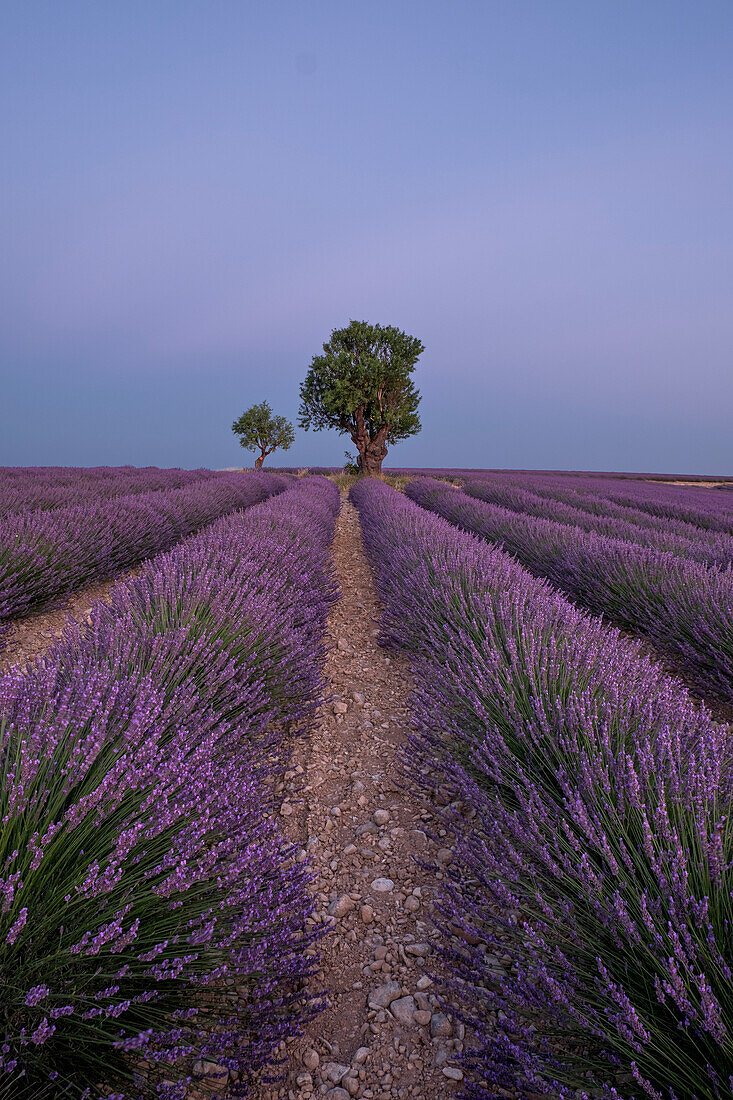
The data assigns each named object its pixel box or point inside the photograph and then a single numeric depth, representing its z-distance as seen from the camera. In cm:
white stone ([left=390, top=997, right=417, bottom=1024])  131
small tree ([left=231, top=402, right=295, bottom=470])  3016
